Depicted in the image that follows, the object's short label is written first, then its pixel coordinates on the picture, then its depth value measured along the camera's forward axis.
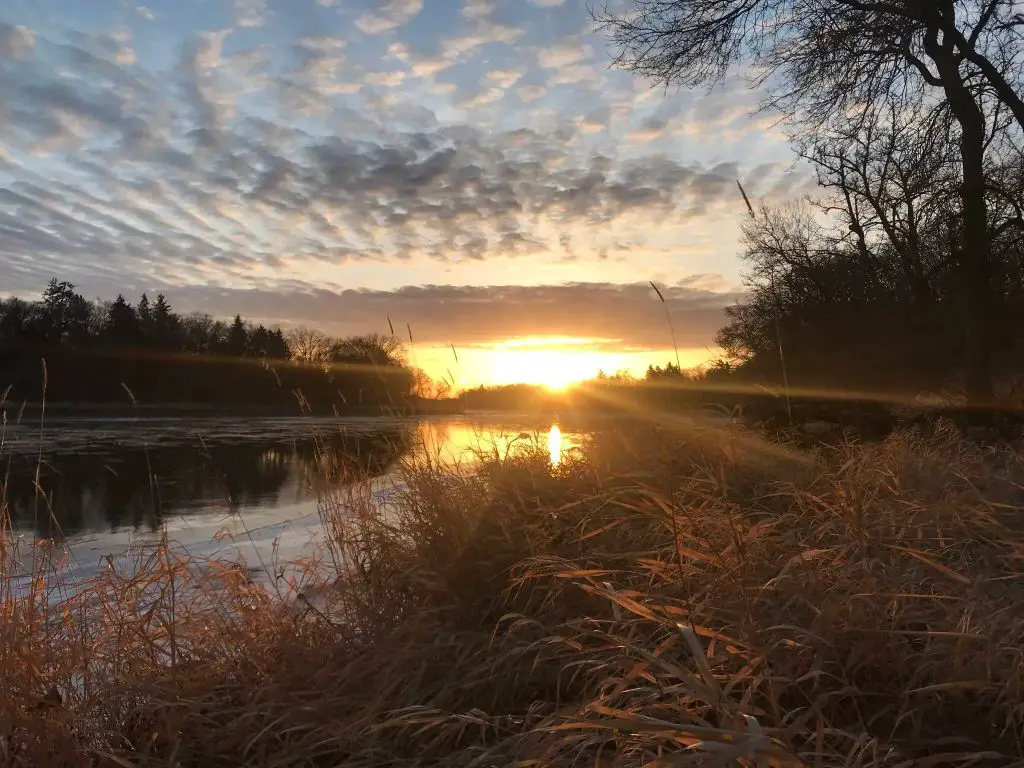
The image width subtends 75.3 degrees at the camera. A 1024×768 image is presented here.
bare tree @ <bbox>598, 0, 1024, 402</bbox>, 8.69
